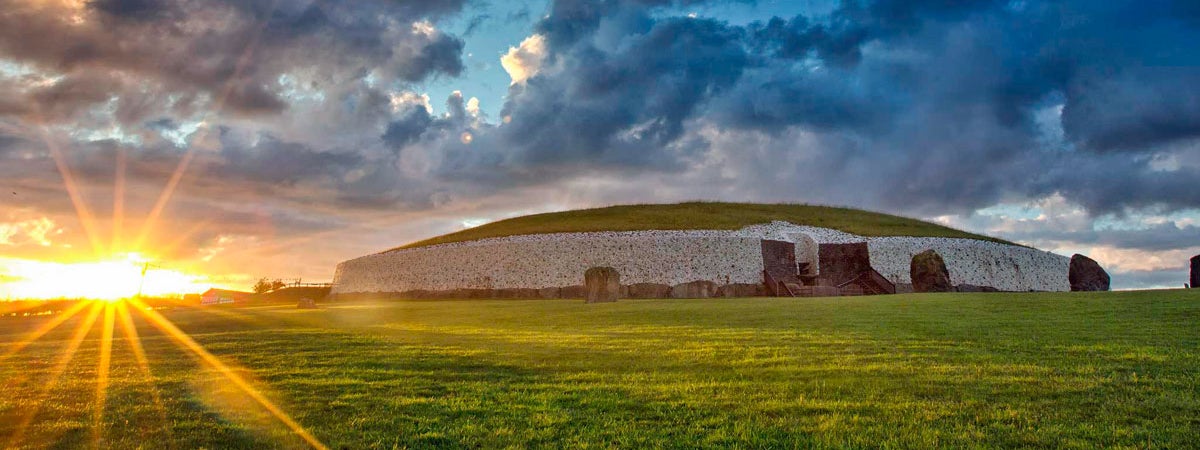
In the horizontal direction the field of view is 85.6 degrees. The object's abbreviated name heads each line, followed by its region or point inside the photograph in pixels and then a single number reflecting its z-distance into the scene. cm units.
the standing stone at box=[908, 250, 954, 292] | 3319
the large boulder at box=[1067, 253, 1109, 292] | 3447
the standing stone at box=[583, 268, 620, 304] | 2984
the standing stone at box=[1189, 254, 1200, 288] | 2725
